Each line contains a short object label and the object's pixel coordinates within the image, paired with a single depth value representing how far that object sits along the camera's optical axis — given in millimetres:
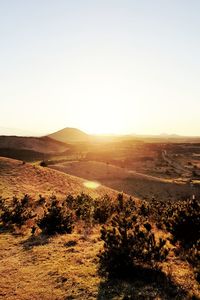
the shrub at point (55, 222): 14275
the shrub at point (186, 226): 10930
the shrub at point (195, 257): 8336
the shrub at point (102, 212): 17119
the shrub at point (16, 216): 16297
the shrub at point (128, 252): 8688
